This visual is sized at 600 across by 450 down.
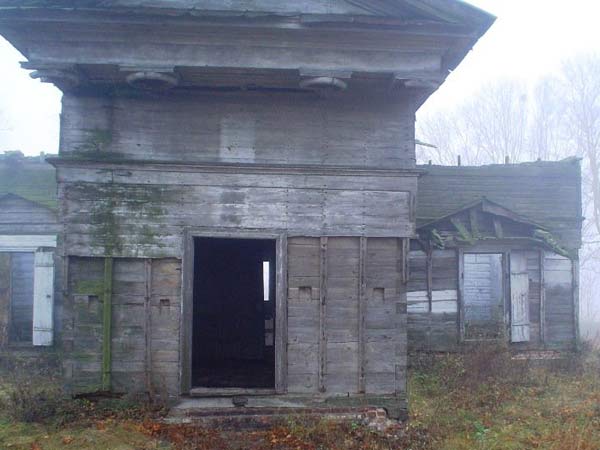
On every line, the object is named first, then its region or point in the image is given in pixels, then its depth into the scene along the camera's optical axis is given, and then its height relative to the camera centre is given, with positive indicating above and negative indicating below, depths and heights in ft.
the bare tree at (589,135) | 97.66 +27.41
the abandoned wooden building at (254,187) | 22.40 +3.96
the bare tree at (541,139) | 112.27 +29.71
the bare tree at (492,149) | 115.34 +28.57
